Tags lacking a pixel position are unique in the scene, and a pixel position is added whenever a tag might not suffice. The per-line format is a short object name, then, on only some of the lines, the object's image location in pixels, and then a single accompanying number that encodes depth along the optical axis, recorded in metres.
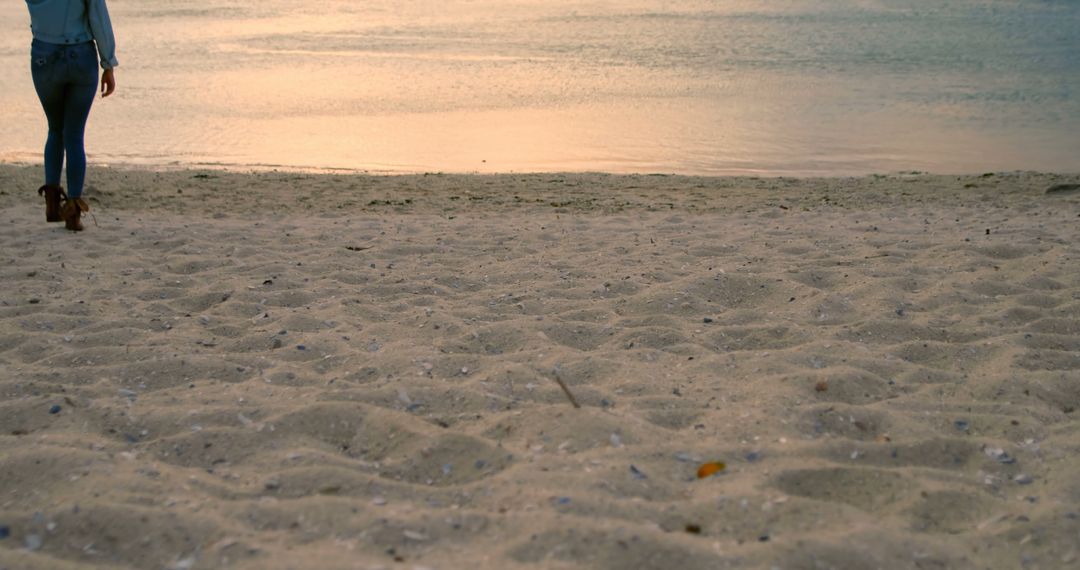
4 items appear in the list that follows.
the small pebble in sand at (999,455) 2.83
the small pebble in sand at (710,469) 2.72
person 5.50
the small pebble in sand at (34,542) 2.35
